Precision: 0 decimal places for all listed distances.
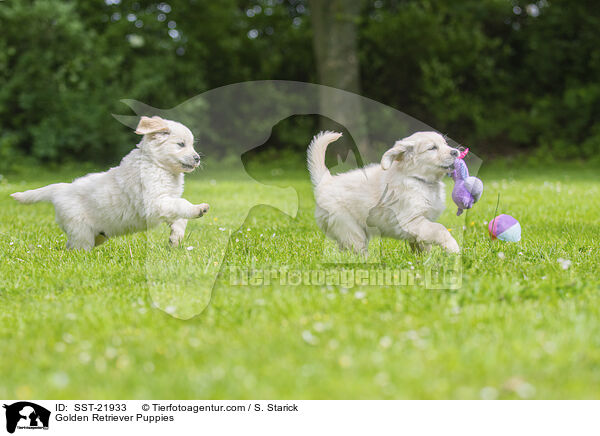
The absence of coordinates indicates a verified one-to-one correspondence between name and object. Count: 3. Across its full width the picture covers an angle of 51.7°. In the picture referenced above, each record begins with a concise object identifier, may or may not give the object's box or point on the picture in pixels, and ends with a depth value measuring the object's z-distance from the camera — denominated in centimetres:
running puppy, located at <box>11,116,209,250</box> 449
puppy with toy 423
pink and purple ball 499
